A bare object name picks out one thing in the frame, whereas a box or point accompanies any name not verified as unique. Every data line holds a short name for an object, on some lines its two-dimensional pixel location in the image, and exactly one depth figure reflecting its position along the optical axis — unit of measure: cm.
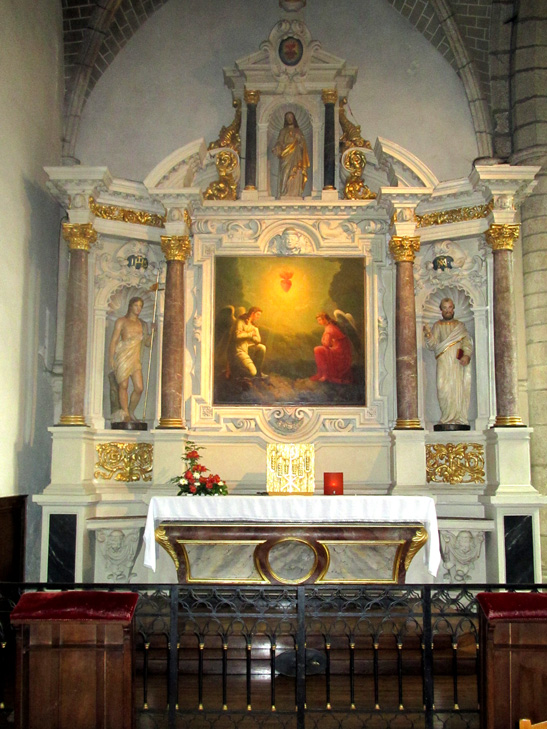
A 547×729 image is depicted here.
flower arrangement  783
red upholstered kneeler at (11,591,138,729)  468
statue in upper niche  955
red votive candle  786
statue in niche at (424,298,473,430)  898
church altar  845
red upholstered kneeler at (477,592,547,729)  461
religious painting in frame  914
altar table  721
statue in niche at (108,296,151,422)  910
